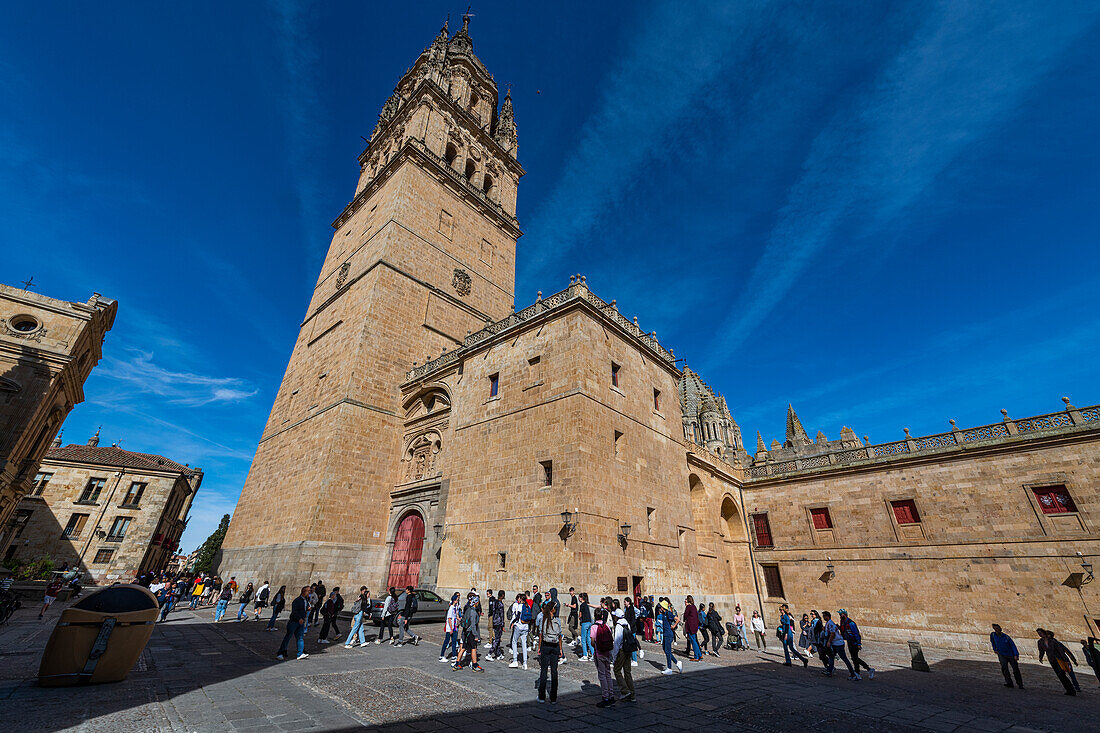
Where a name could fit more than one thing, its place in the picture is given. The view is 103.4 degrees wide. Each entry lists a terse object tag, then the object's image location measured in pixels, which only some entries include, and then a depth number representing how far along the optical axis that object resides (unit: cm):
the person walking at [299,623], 868
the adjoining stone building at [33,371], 1490
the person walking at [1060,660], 869
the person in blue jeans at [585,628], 984
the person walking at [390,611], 1057
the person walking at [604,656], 614
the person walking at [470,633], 812
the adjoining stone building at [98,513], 2528
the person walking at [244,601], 1434
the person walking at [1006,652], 934
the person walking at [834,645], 955
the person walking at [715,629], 1171
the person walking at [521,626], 871
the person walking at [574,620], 1029
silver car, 1325
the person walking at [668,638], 863
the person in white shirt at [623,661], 645
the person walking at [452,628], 868
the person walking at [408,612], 1045
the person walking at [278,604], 1155
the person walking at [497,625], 936
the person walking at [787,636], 1085
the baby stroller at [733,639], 1316
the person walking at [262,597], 1419
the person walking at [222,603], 1331
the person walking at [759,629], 1377
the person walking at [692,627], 1041
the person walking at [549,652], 617
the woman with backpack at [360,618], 1020
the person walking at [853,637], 959
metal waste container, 574
